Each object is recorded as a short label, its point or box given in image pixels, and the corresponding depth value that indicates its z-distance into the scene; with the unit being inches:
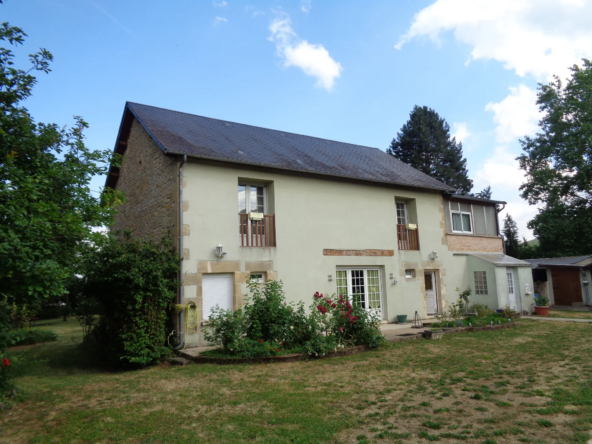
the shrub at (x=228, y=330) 335.9
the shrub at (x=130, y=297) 325.1
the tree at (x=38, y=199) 191.6
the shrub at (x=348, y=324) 358.0
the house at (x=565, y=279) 759.1
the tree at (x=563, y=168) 1002.7
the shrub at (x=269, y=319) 345.1
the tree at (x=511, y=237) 1235.9
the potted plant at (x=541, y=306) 610.2
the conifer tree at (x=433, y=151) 1444.4
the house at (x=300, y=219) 415.8
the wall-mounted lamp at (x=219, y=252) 410.9
